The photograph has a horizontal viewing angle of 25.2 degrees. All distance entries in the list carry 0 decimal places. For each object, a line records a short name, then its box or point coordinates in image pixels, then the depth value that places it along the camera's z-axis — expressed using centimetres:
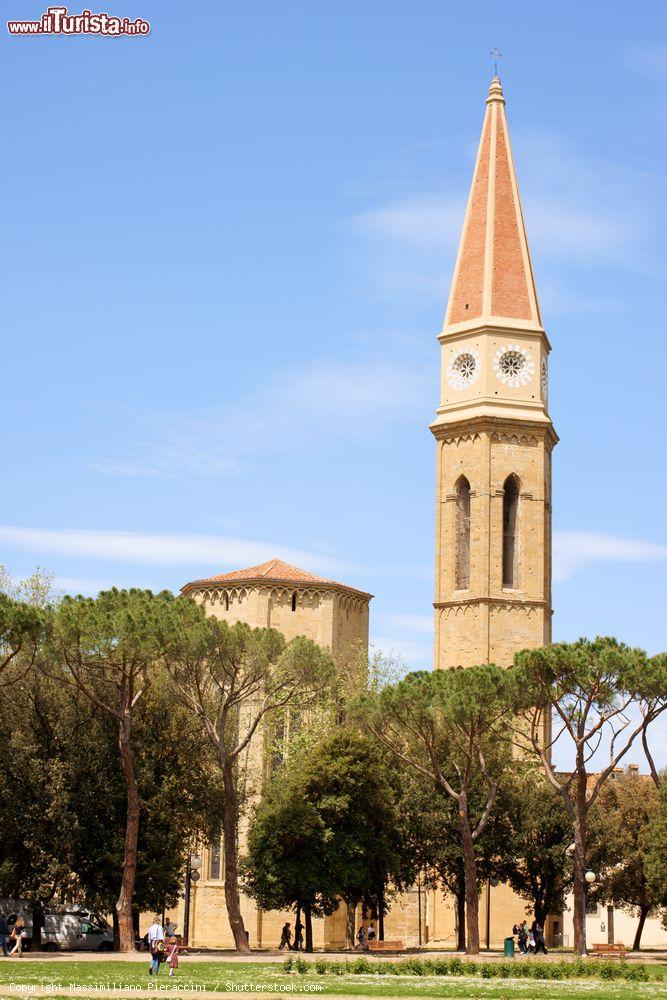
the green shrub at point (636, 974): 3175
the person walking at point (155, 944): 3042
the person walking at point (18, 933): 3575
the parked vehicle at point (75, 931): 4322
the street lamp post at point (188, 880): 4678
